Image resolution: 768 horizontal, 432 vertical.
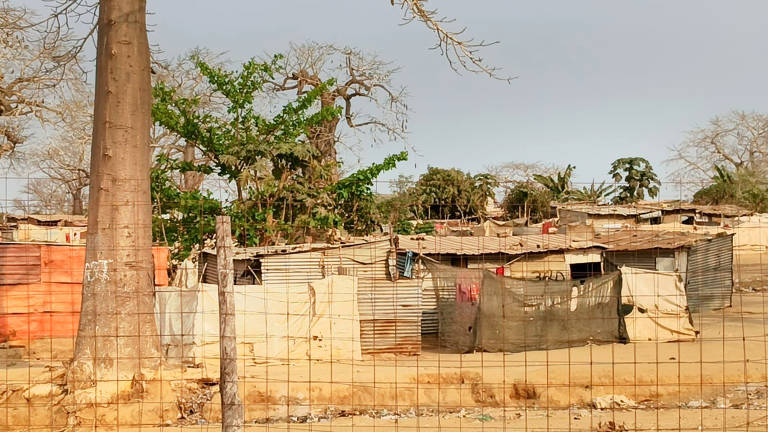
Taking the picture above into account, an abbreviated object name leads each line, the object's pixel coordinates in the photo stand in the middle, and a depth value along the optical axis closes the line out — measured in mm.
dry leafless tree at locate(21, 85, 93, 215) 38103
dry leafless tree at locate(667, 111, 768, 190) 64875
